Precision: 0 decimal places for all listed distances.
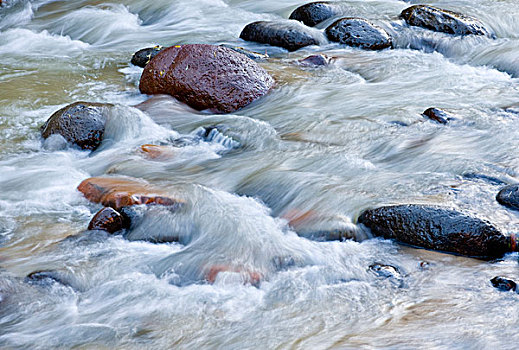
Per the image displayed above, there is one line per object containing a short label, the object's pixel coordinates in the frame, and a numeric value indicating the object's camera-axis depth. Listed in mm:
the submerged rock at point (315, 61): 15687
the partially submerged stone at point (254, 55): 15906
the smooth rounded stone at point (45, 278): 6961
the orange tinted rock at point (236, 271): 7020
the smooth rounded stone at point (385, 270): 6965
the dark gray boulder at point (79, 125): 11328
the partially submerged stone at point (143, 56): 16094
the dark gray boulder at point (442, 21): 17328
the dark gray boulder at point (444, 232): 7316
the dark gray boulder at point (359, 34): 16983
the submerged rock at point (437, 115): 11656
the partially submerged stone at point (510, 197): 8205
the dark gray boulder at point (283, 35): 17203
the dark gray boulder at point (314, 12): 19031
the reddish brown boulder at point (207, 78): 12883
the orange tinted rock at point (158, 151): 10812
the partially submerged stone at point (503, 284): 6555
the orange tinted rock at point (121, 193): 8613
